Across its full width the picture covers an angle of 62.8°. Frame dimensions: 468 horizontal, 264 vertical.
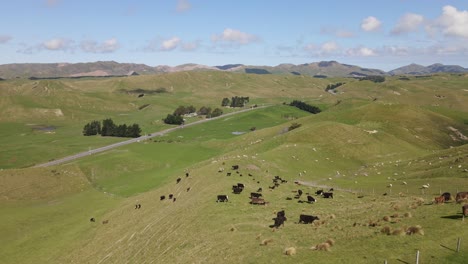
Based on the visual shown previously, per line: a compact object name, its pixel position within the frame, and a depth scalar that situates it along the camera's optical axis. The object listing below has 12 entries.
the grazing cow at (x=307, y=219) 43.88
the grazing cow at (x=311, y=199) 56.22
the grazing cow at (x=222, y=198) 56.81
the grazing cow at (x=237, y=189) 60.81
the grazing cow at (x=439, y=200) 43.81
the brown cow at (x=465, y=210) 36.19
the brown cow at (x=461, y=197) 42.79
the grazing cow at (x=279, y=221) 43.28
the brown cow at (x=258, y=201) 55.16
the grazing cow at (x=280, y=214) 45.34
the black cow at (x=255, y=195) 58.97
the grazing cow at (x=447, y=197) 44.88
